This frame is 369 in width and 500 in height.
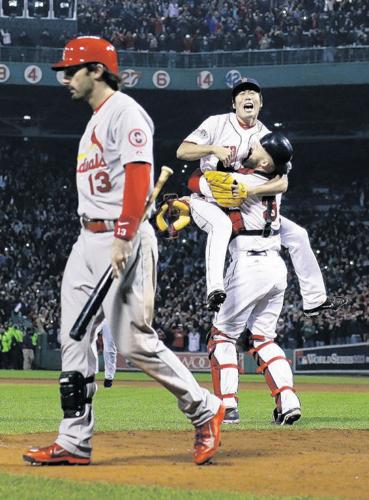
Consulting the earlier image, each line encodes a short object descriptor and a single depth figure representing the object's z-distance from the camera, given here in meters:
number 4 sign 60.03
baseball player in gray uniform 10.45
